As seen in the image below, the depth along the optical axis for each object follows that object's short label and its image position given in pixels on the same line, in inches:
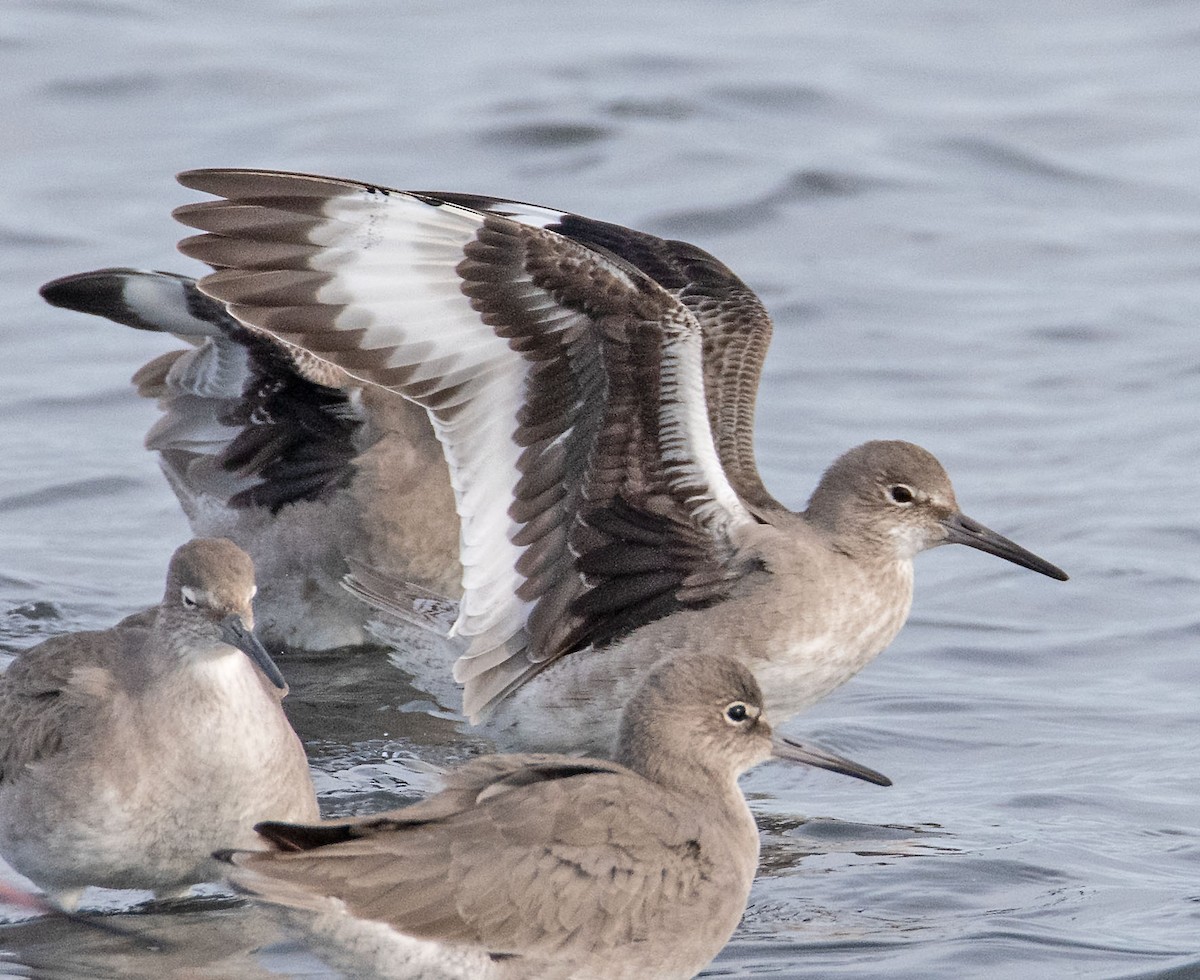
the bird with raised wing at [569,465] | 532.4
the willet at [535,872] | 407.2
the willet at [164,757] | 466.0
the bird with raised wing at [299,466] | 674.8
